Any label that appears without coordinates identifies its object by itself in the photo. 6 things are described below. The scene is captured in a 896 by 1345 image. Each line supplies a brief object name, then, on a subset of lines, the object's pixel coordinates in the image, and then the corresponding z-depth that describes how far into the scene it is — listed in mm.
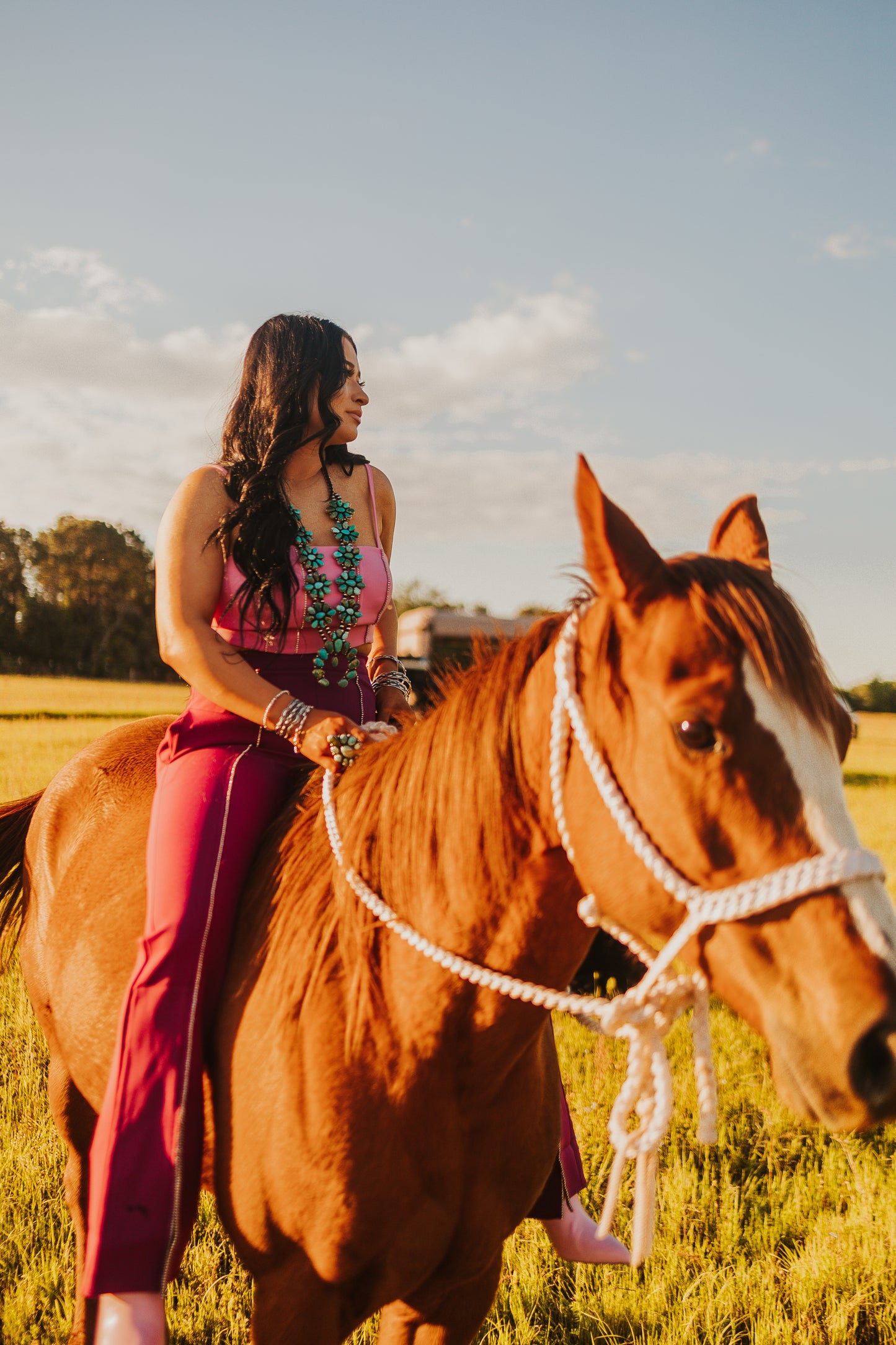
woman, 2039
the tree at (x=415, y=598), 75500
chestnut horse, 1331
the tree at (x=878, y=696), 50259
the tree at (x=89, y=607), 64500
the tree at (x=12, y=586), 63812
